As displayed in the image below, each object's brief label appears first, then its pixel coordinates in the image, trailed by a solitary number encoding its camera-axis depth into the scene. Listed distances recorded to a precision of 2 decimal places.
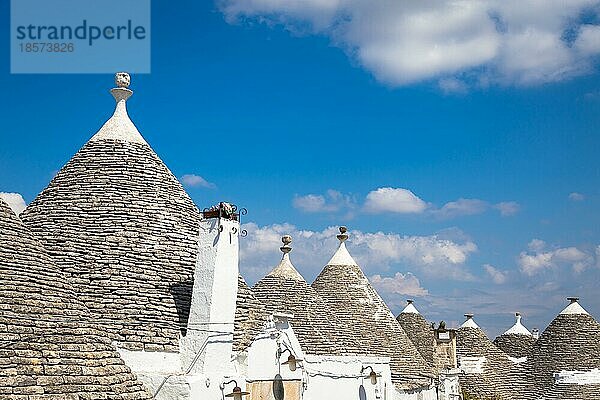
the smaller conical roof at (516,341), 38.75
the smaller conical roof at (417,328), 31.17
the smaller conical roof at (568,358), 29.02
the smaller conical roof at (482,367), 29.92
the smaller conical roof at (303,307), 18.44
